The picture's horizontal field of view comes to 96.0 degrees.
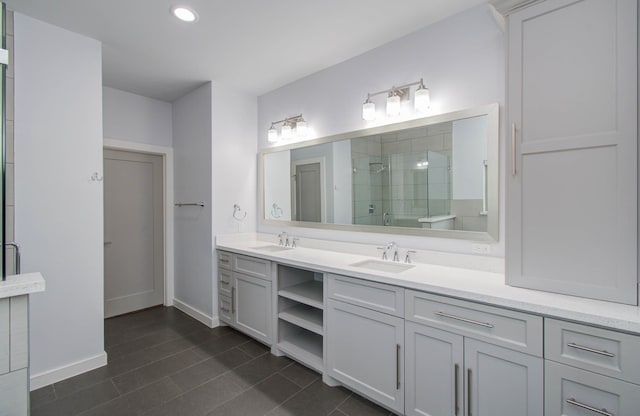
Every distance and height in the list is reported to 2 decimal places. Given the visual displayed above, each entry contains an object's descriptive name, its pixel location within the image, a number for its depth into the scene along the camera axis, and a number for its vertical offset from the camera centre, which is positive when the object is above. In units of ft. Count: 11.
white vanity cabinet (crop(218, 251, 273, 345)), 8.59 -2.80
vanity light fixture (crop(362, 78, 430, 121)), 6.96 +2.74
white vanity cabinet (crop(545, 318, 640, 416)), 3.62 -2.17
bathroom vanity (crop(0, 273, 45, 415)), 3.77 -1.83
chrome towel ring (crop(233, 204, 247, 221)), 11.16 -0.23
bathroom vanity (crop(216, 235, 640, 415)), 3.84 -2.26
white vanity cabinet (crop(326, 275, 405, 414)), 5.70 -2.82
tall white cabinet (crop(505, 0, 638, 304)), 4.11 +0.90
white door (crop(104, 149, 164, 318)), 11.47 -1.01
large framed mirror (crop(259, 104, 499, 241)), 6.42 +0.79
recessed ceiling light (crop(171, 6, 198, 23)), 6.54 +4.52
